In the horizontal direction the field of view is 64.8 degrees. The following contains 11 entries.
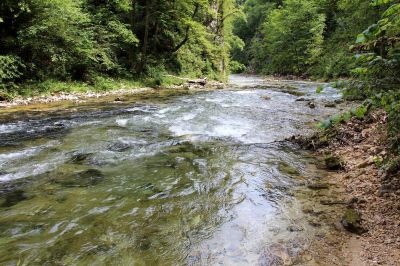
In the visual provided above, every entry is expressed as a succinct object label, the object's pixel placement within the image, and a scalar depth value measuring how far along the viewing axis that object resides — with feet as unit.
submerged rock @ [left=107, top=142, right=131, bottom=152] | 22.09
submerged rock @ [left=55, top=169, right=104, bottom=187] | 16.16
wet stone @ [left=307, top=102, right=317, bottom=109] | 37.96
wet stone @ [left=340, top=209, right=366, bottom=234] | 11.78
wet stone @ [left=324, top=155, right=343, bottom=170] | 17.94
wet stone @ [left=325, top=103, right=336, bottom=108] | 37.94
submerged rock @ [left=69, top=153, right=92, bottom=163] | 19.64
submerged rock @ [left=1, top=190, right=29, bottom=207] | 14.04
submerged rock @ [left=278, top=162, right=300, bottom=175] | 17.95
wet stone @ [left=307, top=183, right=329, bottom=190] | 15.80
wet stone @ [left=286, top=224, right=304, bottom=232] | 12.18
